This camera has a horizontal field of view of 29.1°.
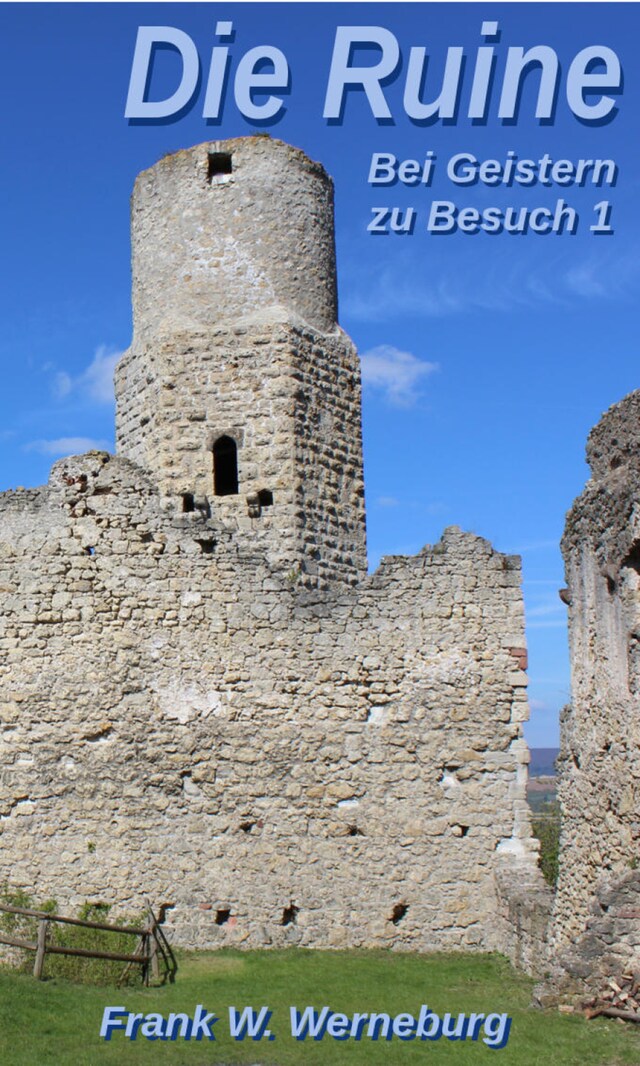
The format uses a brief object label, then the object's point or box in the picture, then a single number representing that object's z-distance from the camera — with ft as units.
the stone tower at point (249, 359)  53.31
